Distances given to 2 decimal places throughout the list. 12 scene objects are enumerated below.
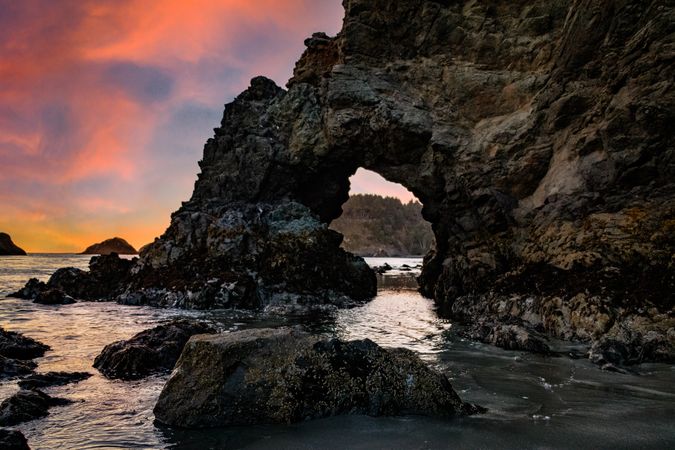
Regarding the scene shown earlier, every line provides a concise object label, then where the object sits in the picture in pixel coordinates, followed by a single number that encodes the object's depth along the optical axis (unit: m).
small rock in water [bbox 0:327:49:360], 10.55
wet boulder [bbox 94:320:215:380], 9.18
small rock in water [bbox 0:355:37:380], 8.86
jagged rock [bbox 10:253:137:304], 26.59
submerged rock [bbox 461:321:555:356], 11.45
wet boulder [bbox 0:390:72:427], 6.18
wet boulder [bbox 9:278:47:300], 26.20
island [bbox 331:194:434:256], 190.88
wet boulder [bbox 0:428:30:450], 4.82
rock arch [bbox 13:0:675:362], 13.97
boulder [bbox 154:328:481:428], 6.15
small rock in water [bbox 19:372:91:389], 8.07
